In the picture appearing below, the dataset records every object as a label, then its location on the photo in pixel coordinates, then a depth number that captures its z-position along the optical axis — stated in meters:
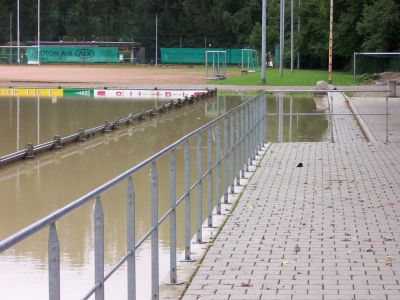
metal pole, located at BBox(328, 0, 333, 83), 57.54
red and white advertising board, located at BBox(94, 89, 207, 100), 43.36
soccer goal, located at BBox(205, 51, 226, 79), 66.28
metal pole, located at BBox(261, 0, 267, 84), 52.09
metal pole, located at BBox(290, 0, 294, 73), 75.13
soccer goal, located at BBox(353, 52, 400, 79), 61.47
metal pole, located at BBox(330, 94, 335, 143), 21.91
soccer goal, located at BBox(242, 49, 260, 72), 88.88
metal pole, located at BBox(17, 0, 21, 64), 98.88
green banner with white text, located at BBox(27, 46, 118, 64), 103.25
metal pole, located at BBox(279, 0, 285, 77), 65.52
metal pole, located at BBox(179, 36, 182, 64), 108.14
